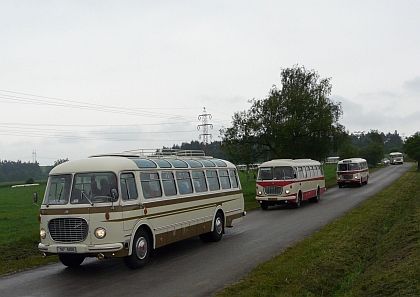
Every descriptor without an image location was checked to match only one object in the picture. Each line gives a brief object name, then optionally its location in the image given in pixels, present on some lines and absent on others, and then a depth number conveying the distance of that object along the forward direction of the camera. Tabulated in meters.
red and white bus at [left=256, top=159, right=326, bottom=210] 29.34
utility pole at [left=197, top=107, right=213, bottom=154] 58.61
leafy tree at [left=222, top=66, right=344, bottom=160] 42.91
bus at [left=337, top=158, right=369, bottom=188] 49.22
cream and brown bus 11.91
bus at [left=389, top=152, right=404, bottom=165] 119.88
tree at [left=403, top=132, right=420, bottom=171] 81.56
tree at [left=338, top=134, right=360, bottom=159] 51.75
